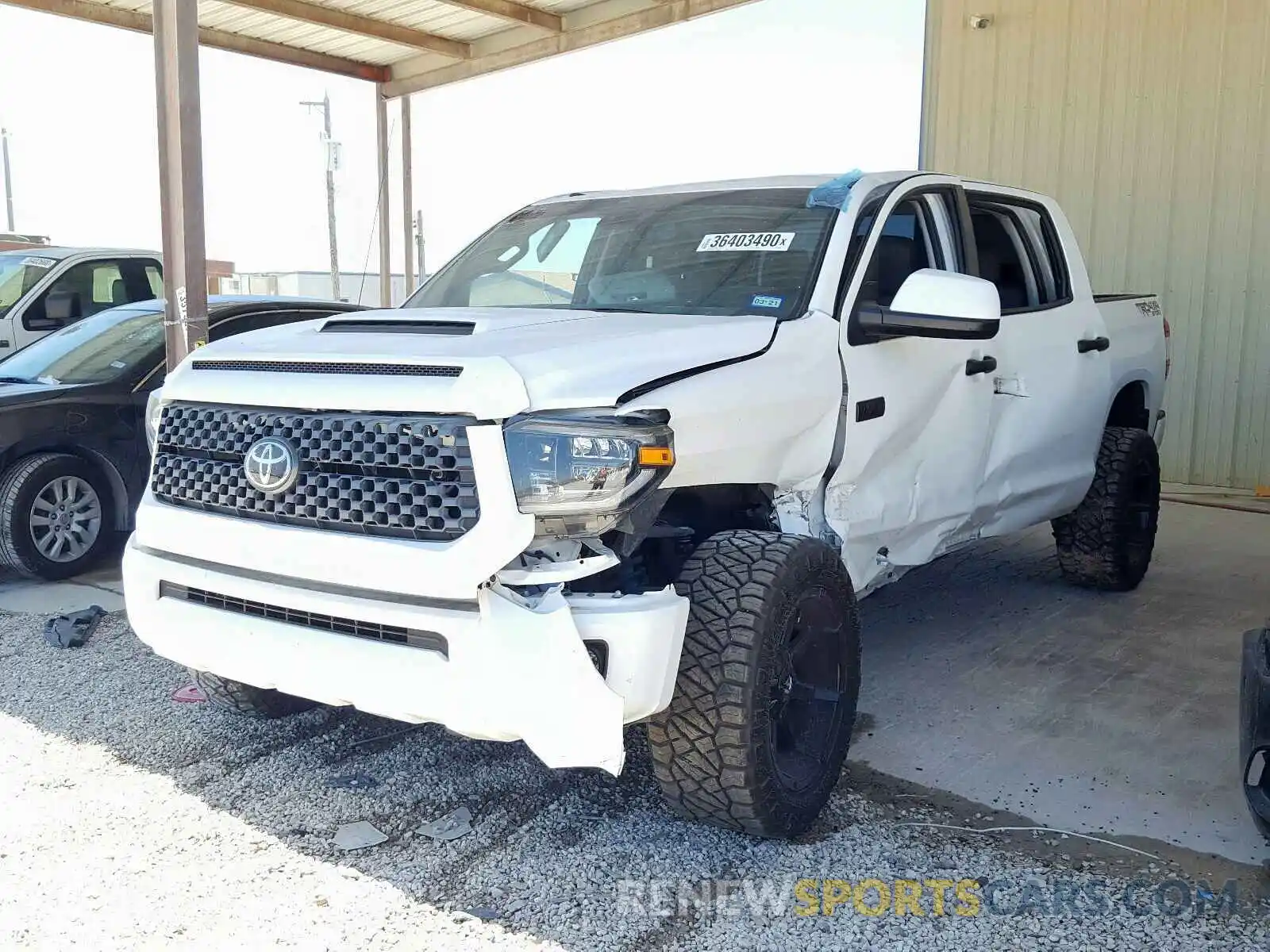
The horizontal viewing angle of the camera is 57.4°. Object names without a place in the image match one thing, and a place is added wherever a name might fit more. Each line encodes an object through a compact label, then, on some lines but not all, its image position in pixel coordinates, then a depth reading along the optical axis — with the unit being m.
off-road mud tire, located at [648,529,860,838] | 2.92
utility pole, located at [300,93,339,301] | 34.19
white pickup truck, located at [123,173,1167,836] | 2.67
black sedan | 6.09
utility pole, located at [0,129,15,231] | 48.34
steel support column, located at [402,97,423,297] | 13.29
